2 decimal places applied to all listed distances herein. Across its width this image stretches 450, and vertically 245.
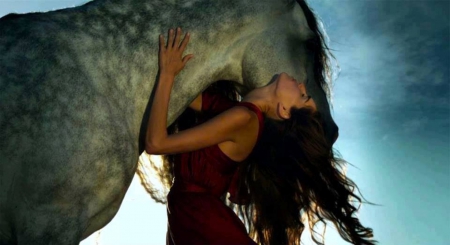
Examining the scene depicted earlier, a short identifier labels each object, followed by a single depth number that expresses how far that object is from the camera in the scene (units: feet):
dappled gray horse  7.22
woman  9.62
